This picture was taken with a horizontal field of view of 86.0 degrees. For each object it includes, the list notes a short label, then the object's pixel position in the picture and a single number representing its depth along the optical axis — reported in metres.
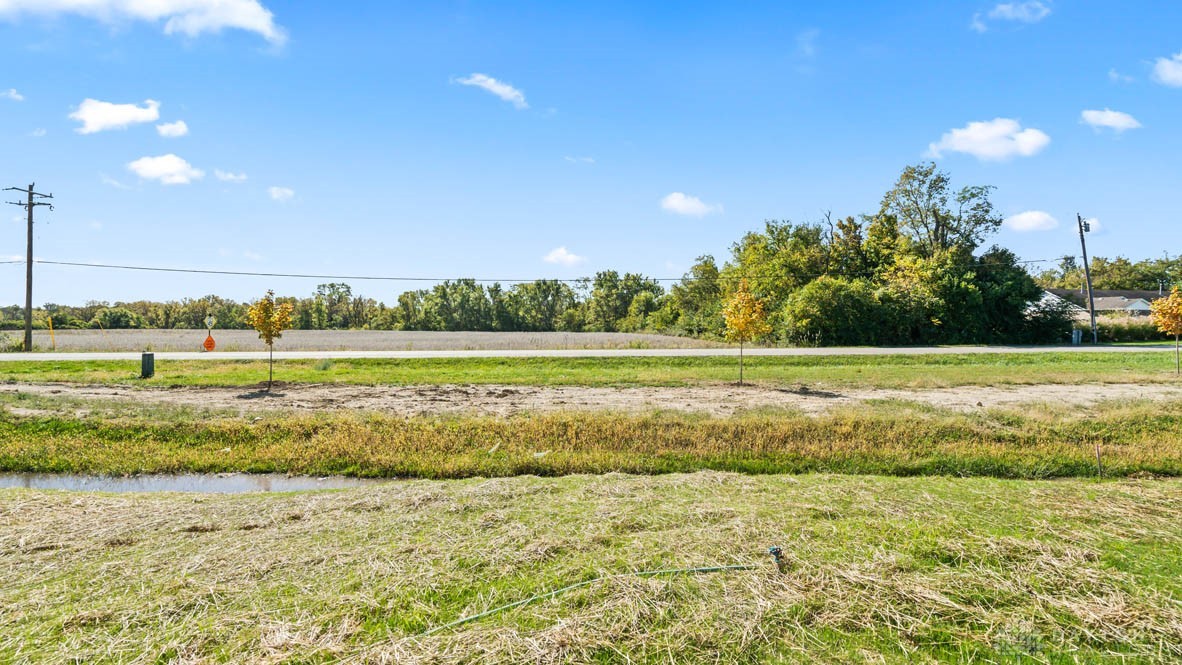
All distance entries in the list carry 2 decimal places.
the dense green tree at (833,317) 40.34
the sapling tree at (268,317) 20.86
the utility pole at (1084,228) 46.91
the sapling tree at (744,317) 20.80
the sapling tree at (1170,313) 22.33
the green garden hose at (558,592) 3.61
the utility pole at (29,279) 34.38
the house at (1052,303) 44.81
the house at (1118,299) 77.38
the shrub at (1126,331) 45.53
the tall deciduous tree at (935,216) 47.62
